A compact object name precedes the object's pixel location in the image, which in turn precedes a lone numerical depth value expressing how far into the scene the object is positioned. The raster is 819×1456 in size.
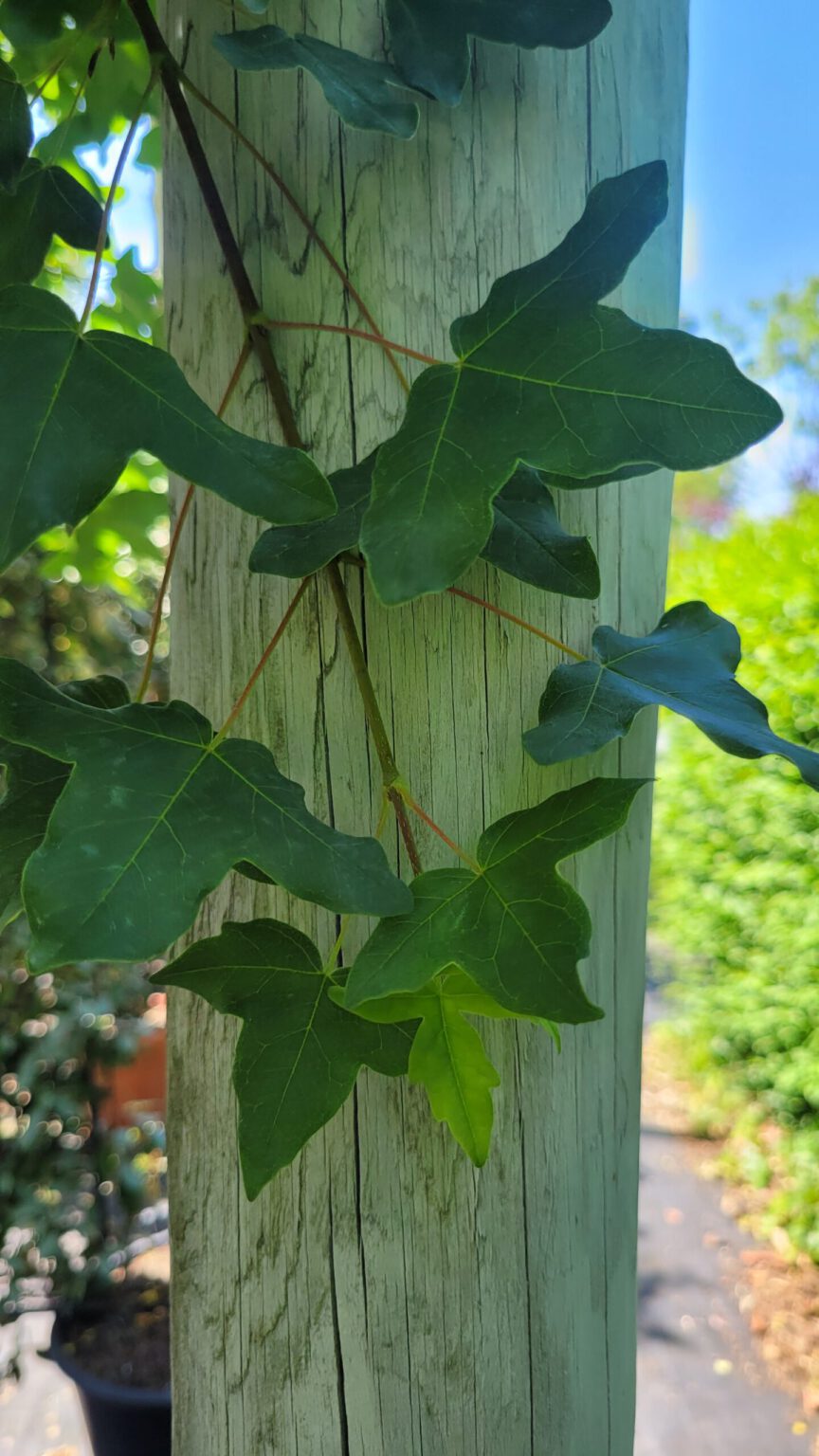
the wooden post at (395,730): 0.35
